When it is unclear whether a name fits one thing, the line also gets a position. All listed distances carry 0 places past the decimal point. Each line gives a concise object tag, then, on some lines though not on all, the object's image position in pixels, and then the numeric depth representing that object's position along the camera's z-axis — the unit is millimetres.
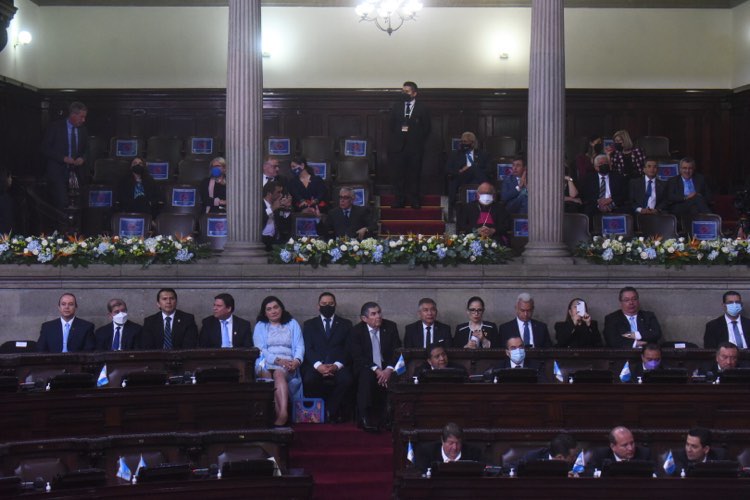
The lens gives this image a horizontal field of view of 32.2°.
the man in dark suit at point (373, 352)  13602
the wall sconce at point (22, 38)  21000
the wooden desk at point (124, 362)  12609
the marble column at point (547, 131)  15672
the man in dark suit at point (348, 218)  16562
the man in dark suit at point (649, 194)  18000
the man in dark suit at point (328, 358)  13867
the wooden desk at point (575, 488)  9570
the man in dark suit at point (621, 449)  10484
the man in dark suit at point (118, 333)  13969
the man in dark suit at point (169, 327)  14070
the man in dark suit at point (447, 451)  10555
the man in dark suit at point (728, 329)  14508
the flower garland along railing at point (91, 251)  15234
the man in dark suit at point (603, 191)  17891
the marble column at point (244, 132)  15516
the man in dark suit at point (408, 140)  19047
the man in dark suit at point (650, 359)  13211
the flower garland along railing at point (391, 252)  15352
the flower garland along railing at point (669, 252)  15547
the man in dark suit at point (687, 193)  17906
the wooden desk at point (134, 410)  11836
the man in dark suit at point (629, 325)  14516
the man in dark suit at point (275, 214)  16438
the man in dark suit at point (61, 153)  18531
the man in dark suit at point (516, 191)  17547
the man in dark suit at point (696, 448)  10570
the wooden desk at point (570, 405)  12359
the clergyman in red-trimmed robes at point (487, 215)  16547
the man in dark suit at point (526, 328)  14336
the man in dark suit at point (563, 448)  10367
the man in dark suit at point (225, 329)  14000
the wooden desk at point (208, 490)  9117
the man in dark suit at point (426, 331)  14207
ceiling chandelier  19703
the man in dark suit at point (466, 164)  18953
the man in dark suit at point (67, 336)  14008
